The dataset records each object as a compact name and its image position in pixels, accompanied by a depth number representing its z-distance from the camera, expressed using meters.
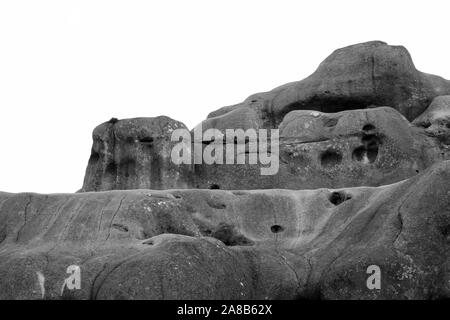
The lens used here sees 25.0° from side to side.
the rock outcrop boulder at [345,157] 26.97
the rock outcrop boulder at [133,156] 27.38
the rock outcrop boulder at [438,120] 28.44
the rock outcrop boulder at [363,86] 30.98
